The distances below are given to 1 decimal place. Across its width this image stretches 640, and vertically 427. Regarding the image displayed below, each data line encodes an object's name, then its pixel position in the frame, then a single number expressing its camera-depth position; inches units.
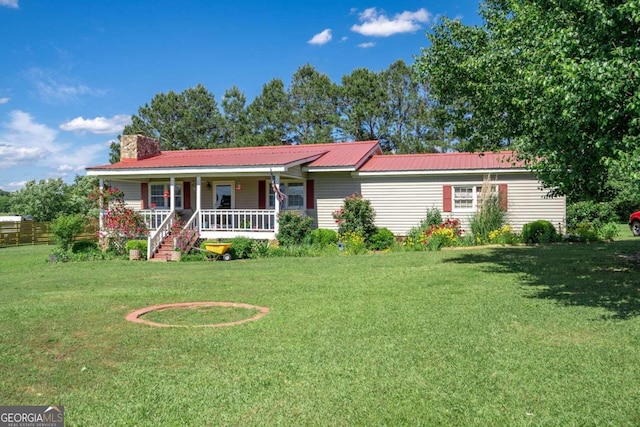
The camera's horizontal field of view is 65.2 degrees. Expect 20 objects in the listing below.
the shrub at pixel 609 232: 672.4
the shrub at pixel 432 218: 716.0
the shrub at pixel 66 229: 684.7
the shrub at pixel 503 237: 647.8
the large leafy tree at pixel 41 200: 1387.8
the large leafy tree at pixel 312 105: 1385.3
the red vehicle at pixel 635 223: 787.0
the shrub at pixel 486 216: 671.8
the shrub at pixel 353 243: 635.5
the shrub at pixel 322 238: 669.9
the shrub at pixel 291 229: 671.8
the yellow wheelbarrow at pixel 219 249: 612.7
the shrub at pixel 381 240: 669.3
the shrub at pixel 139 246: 653.3
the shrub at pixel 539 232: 645.9
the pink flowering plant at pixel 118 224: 691.4
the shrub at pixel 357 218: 692.7
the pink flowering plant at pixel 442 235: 628.4
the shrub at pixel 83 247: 693.3
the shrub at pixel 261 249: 639.8
